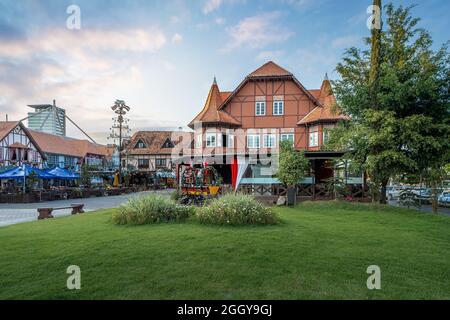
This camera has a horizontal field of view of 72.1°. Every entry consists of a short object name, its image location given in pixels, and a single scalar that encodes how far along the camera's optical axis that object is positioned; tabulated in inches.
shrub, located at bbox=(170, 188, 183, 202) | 653.2
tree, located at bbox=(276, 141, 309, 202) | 702.5
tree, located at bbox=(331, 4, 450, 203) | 558.3
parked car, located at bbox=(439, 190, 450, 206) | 940.0
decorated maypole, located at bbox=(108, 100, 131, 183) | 1366.9
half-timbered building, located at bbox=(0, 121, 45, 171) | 1421.0
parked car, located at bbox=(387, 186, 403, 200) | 1144.4
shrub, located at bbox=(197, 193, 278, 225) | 375.6
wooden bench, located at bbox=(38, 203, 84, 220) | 526.6
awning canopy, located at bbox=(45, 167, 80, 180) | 1136.7
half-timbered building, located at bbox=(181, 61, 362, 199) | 1111.6
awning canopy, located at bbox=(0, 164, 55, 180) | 980.6
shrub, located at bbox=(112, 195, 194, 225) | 393.1
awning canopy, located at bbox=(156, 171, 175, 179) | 1871.8
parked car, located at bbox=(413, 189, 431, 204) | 993.2
